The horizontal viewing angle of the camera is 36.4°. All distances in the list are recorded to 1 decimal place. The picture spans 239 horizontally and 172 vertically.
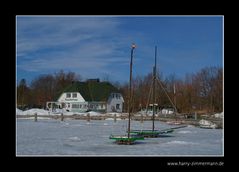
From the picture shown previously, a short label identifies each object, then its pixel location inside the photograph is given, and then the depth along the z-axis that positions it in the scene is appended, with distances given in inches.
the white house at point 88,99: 2354.8
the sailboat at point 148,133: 927.8
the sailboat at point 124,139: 718.5
